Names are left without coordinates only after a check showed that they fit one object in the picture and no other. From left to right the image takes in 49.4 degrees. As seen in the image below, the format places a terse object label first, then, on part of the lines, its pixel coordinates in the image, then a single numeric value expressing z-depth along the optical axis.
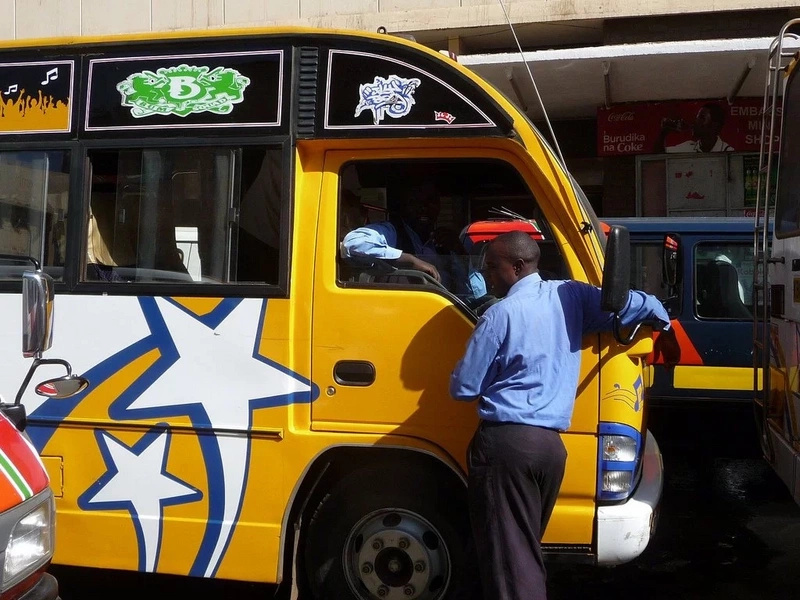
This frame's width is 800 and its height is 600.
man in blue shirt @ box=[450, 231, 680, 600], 3.62
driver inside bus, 4.16
